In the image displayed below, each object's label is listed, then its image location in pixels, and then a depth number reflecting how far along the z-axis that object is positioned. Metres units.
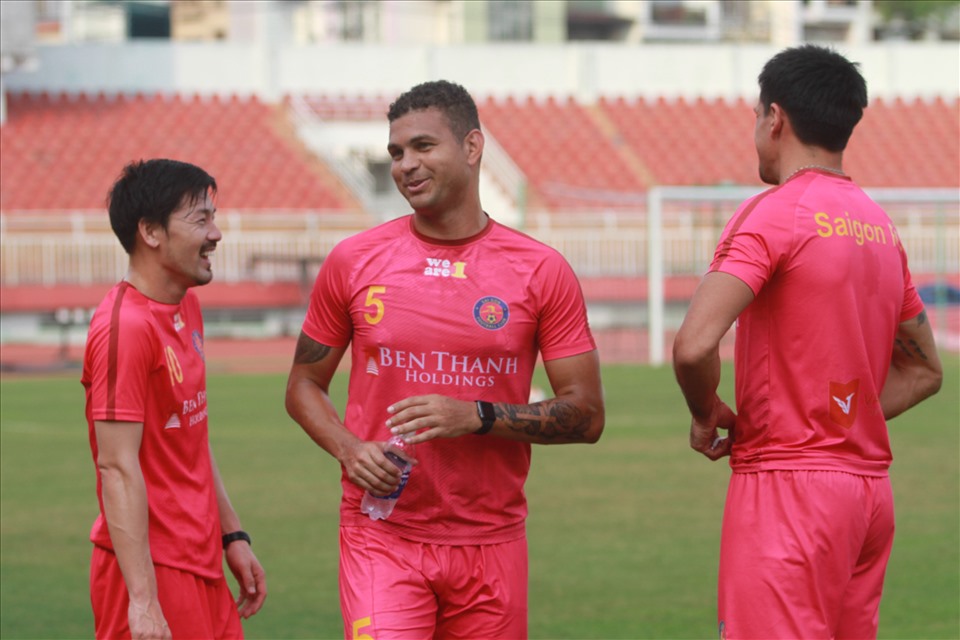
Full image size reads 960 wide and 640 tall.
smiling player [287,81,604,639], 8.46
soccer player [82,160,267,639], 7.90
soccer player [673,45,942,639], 7.57
